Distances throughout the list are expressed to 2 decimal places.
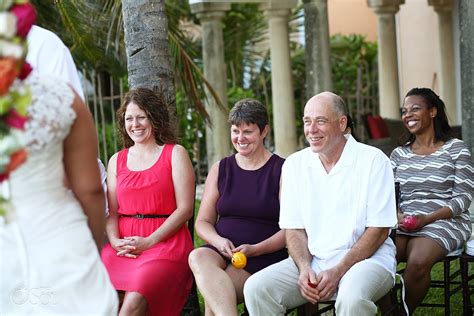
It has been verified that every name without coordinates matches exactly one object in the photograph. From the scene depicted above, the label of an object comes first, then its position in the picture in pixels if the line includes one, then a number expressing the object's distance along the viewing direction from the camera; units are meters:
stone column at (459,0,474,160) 8.73
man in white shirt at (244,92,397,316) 5.47
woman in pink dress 5.80
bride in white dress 3.66
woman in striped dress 6.19
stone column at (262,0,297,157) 14.05
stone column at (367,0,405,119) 15.93
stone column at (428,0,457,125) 16.95
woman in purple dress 5.82
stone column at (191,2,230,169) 13.71
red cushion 13.26
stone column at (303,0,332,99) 12.52
